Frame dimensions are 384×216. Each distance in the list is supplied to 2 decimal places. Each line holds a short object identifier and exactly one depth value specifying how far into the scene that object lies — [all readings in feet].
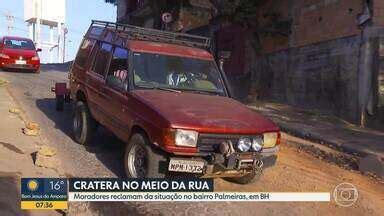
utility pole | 260.42
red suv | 21.45
